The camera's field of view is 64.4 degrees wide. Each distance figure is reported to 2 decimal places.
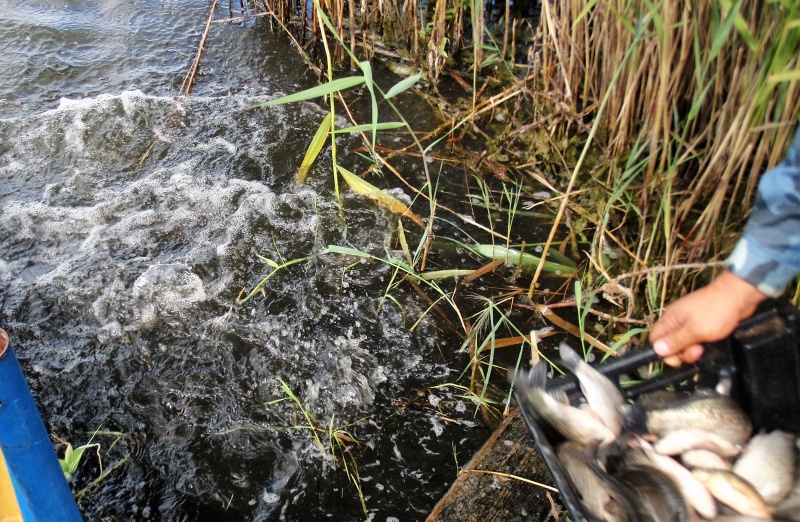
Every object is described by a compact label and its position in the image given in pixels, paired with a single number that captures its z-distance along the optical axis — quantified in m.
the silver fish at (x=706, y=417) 1.75
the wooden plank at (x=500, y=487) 1.91
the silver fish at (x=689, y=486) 1.62
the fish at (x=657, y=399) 1.84
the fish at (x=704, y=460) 1.72
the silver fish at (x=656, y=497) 1.58
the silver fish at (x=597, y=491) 1.55
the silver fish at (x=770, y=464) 1.62
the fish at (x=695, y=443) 1.74
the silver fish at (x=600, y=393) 1.72
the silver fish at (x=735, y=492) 1.58
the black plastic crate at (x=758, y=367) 1.74
